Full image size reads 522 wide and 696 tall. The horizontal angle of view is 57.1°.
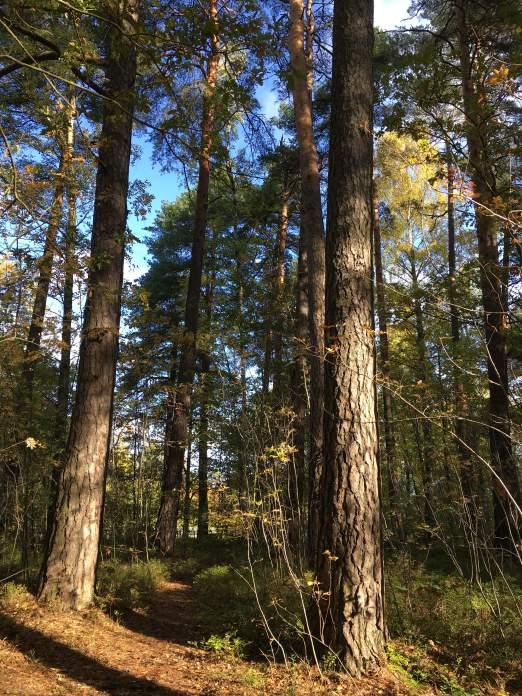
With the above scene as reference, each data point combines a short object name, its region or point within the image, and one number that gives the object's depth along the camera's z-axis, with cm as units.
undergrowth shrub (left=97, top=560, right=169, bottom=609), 560
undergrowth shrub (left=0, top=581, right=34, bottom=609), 476
